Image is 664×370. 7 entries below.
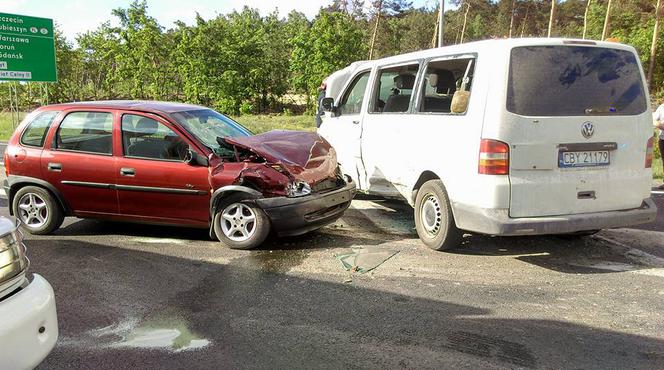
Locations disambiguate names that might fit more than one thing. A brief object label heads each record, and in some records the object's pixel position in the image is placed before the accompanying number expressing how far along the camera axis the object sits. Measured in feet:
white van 15.12
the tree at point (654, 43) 91.25
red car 18.22
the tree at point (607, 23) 102.00
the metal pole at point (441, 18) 72.79
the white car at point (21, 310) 7.13
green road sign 56.08
